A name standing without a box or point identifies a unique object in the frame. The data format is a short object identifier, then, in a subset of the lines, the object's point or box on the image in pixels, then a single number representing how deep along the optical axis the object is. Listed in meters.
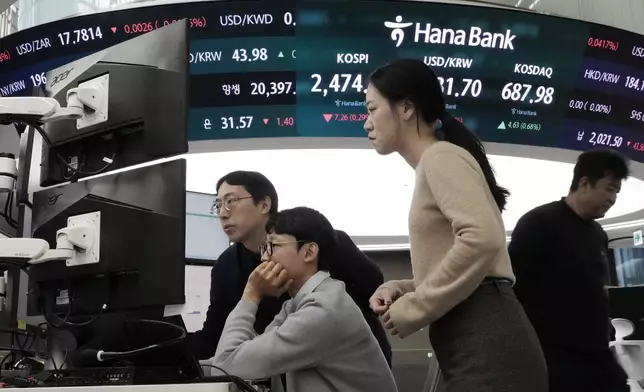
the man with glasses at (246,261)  2.01
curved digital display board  3.16
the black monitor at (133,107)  1.30
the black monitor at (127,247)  1.24
